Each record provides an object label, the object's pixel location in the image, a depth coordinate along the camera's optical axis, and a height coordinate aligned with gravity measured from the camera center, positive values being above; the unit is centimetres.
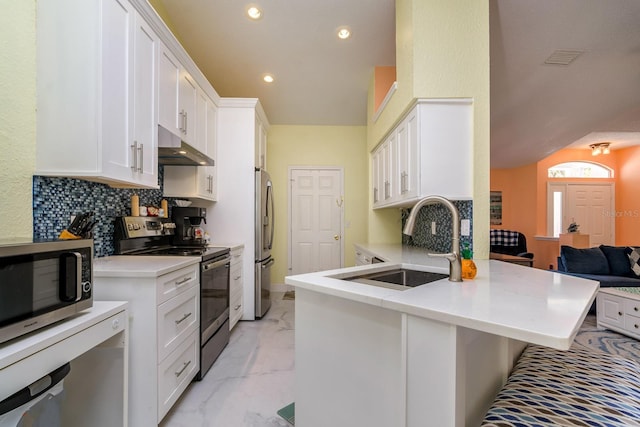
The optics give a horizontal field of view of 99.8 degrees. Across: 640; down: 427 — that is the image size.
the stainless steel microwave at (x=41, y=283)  86 -25
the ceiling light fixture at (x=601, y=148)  567 +141
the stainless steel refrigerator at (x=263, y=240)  327 -33
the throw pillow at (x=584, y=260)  379 -66
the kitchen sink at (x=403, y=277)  153 -38
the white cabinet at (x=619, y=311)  268 -101
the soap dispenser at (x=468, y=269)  129 -26
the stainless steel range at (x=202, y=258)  204 -37
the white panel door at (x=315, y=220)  464 -10
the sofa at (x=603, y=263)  365 -68
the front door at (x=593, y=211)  614 +8
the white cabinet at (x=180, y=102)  206 +98
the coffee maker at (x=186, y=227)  271 -14
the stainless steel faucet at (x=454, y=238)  120 -11
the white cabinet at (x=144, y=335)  146 -67
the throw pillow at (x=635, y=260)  360 -61
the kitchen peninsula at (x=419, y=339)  80 -46
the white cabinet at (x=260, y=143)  355 +99
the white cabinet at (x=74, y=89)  144 +67
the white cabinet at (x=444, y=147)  197 +49
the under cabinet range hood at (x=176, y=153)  202 +52
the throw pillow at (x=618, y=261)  375 -66
